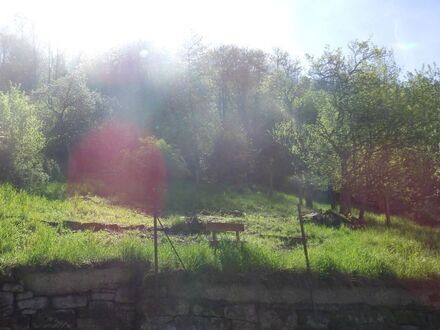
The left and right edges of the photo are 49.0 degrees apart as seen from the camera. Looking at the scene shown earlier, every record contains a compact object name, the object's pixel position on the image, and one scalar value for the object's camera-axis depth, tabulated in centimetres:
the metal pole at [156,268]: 655
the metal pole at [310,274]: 704
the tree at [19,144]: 1666
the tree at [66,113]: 2753
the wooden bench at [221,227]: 845
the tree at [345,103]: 2042
